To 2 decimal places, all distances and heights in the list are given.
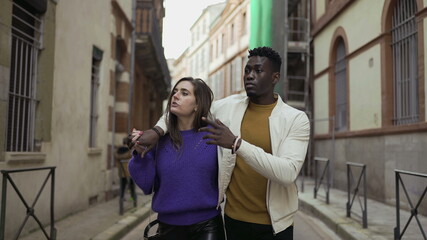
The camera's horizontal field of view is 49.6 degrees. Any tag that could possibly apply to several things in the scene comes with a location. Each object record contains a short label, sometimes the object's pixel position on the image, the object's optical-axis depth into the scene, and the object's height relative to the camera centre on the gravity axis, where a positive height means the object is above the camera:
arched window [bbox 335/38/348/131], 13.35 +1.67
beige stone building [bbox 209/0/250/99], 27.56 +6.43
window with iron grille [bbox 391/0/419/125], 9.22 +1.75
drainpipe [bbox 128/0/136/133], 12.98 +2.35
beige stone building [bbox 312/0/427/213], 8.78 +1.32
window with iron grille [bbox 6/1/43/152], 6.10 +0.87
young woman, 2.35 -0.18
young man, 2.31 -0.03
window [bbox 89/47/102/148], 9.69 +0.92
